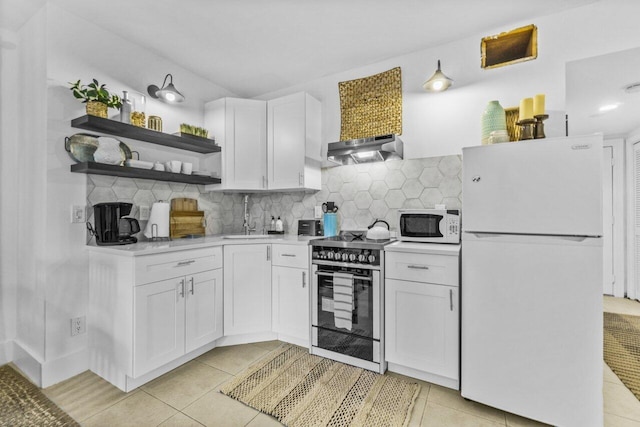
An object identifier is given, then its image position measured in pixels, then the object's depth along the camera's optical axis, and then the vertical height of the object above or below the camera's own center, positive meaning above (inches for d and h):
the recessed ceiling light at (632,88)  83.5 +37.7
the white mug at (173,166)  102.2 +17.1
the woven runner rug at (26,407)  62.9 -46.3
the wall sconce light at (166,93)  98.1 +42.0
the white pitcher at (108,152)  81.9 +17.9
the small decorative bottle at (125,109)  87.4 +32.1
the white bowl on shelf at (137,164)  88.4 +15.6
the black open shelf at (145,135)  79.4 +25.7
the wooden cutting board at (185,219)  105.7 -2.2
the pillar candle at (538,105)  69.6 +26.7
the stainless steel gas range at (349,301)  82.4 -26.9
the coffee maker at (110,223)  82.7 -2.9
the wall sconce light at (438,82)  92.7 +43.7
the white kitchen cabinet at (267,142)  113.7 +29.5
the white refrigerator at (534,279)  56.7 -14.1
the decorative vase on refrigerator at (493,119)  80.4 +27.0
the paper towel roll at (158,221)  97.3 -2.7
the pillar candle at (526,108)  70.9 +26.6
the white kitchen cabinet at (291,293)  96.3 -27.7
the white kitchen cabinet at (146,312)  73.4 -28.0
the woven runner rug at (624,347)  79.2 -45.0
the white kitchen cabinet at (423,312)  72.8 -26.4
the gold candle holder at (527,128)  71.6 +21.8
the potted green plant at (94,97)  79.3 +33.0
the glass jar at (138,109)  92.1 +35.3
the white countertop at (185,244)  74.5 -9.5
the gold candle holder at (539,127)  70.7 +21.6
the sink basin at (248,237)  110.1 -9.2
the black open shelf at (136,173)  78.4 +12.6
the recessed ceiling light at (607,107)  93.4 +35.4
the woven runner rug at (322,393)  64.4 -46.3
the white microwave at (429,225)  83.1 -3.6
